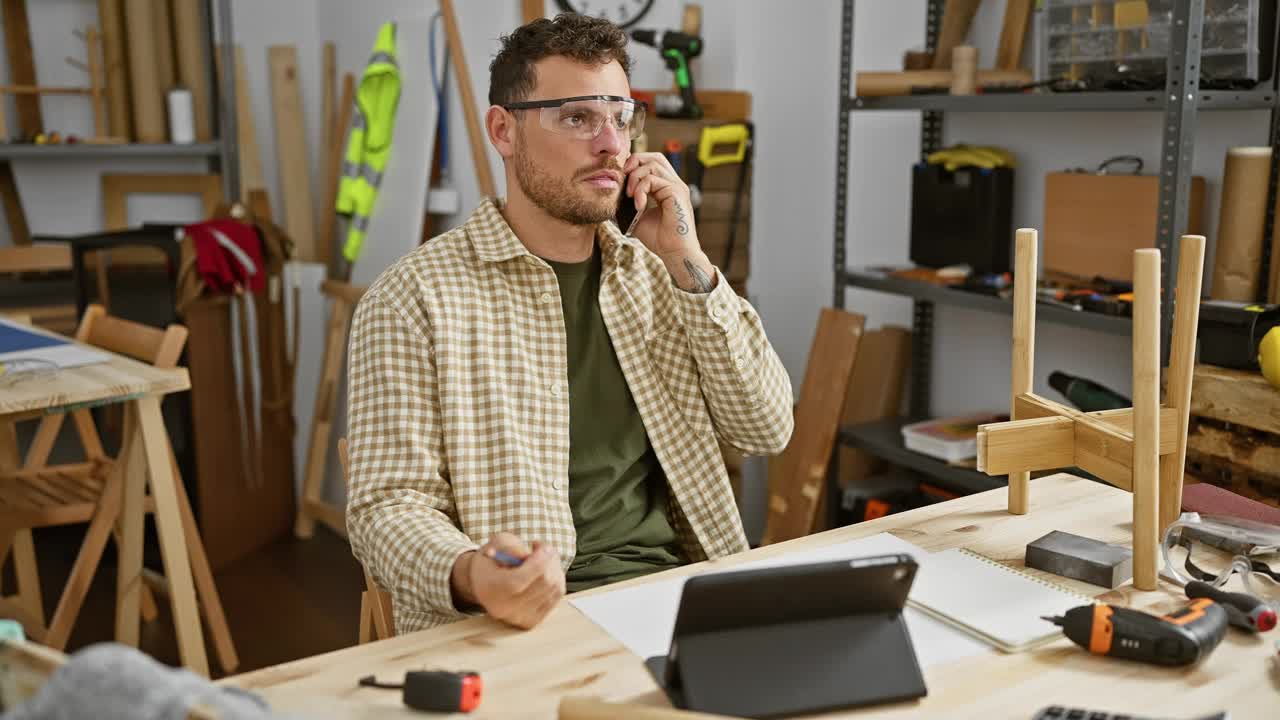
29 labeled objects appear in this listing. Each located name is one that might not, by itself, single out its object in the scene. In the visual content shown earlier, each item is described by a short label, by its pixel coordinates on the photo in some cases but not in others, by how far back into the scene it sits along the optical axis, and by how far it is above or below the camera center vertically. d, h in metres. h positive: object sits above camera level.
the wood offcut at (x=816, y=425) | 3.52 -0.82
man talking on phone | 1.72 -0.32
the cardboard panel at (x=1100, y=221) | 2.81 -0.19
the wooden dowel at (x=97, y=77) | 4.39 +0.25
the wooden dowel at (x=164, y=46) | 4.39 +0.36
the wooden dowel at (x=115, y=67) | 4.34 +0.28
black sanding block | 1.44 -0.49
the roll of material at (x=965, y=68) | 3.07 +0.17
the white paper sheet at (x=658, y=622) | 1.26 -0.50
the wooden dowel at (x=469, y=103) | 3.75 +0.13
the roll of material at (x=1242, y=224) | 2.59 -0.18
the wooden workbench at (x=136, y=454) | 2.64 -0.70
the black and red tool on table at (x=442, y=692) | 1.12 -0.49
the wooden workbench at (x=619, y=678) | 1.13 -0.51
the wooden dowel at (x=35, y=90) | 4.25 +0.20
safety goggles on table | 1.45 -0.50
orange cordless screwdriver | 1.21 -0.48
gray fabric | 0.84 -0.37
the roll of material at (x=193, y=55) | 4.41 +0.33
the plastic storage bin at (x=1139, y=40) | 2.62 +0.21
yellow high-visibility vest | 4.02 +0.02
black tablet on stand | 1.10 -0.45
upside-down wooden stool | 1.38 -0.35
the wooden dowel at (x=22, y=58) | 4.35 +0.32
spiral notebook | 1.29 -0.50
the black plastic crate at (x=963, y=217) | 3.25 -0.20
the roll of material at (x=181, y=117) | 4.40 +0.11
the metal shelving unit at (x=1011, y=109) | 2.51 -0.04
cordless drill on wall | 3.58 +0.24
